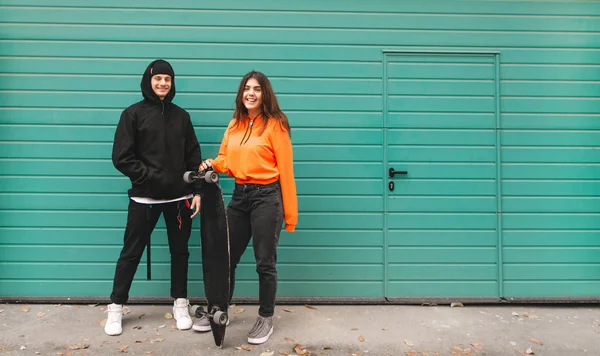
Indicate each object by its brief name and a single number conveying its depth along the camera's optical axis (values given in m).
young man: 3.37
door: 4.14
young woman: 3.25
